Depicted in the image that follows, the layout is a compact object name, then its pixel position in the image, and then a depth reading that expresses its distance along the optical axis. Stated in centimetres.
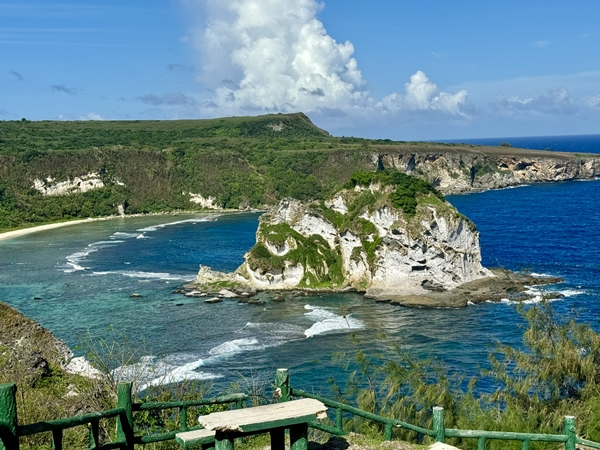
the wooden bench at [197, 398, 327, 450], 916
